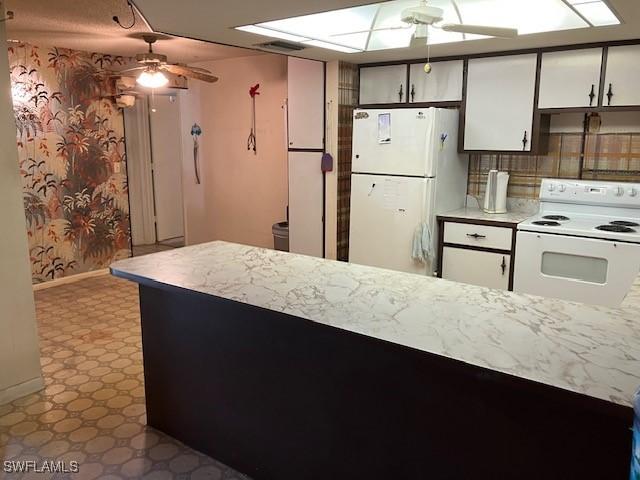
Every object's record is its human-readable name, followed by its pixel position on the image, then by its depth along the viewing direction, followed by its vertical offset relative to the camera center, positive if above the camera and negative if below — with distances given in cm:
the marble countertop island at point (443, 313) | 139 -54
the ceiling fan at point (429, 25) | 243 +65
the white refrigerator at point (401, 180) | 395 -21
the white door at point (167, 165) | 702 -18
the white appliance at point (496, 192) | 410 -30
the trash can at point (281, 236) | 520 -83
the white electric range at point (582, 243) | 333 -58
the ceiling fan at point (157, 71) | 396 +61
